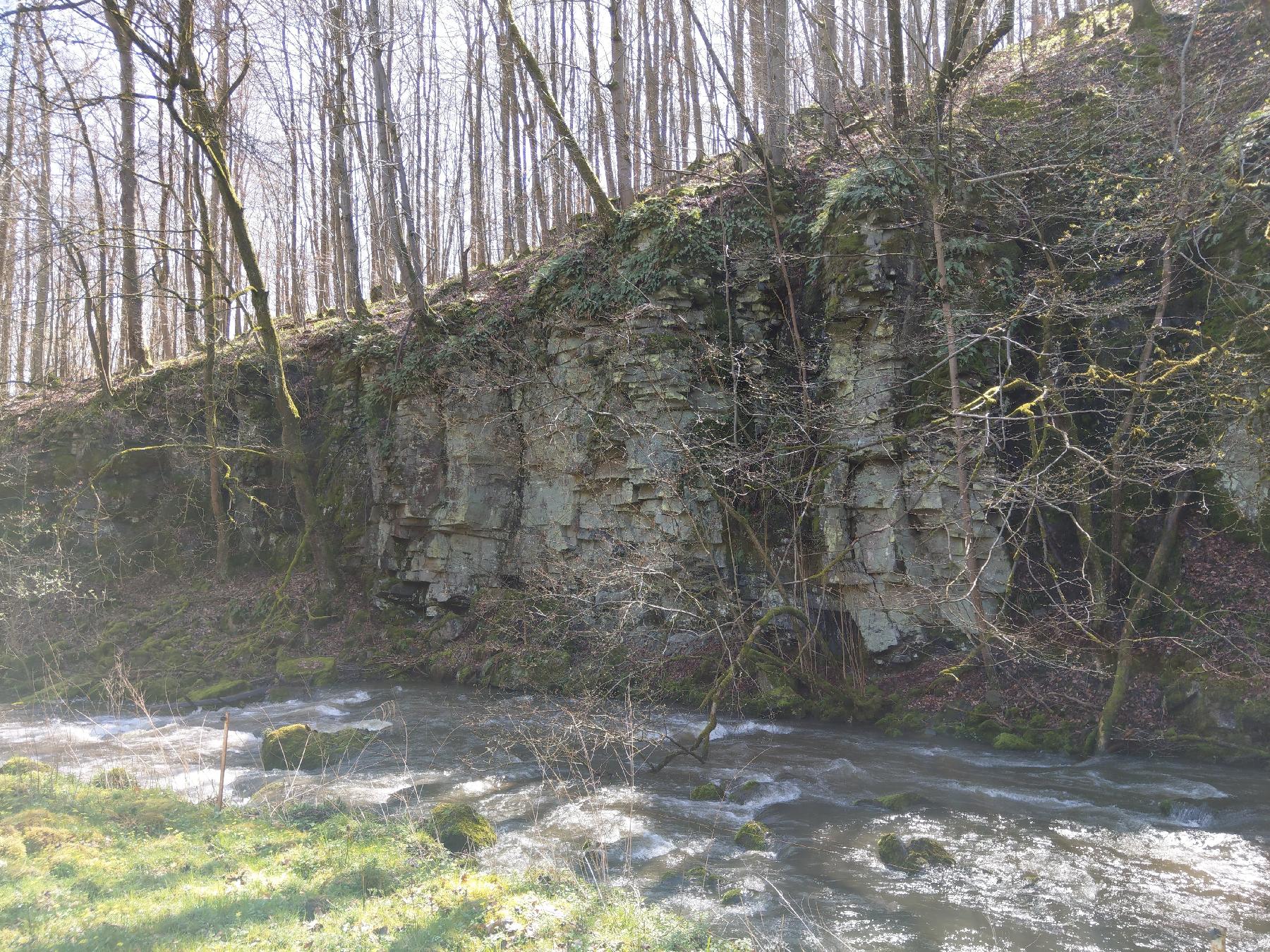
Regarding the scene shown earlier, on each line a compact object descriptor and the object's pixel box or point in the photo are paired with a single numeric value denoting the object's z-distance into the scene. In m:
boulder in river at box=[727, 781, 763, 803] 8.08
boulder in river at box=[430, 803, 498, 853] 6.44
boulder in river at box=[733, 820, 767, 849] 6.89
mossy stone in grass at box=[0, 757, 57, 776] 7.34
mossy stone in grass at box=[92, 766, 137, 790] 7.15
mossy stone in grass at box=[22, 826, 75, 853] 5.30
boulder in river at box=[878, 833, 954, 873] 6.42
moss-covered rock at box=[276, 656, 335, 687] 13.56
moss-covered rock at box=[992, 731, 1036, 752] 9.41
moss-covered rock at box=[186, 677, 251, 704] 12.44
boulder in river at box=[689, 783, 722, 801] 8.08
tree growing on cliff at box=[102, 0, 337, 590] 11.74
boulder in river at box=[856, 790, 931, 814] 7.71
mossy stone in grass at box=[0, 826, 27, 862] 5.03
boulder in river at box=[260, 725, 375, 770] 8.71
